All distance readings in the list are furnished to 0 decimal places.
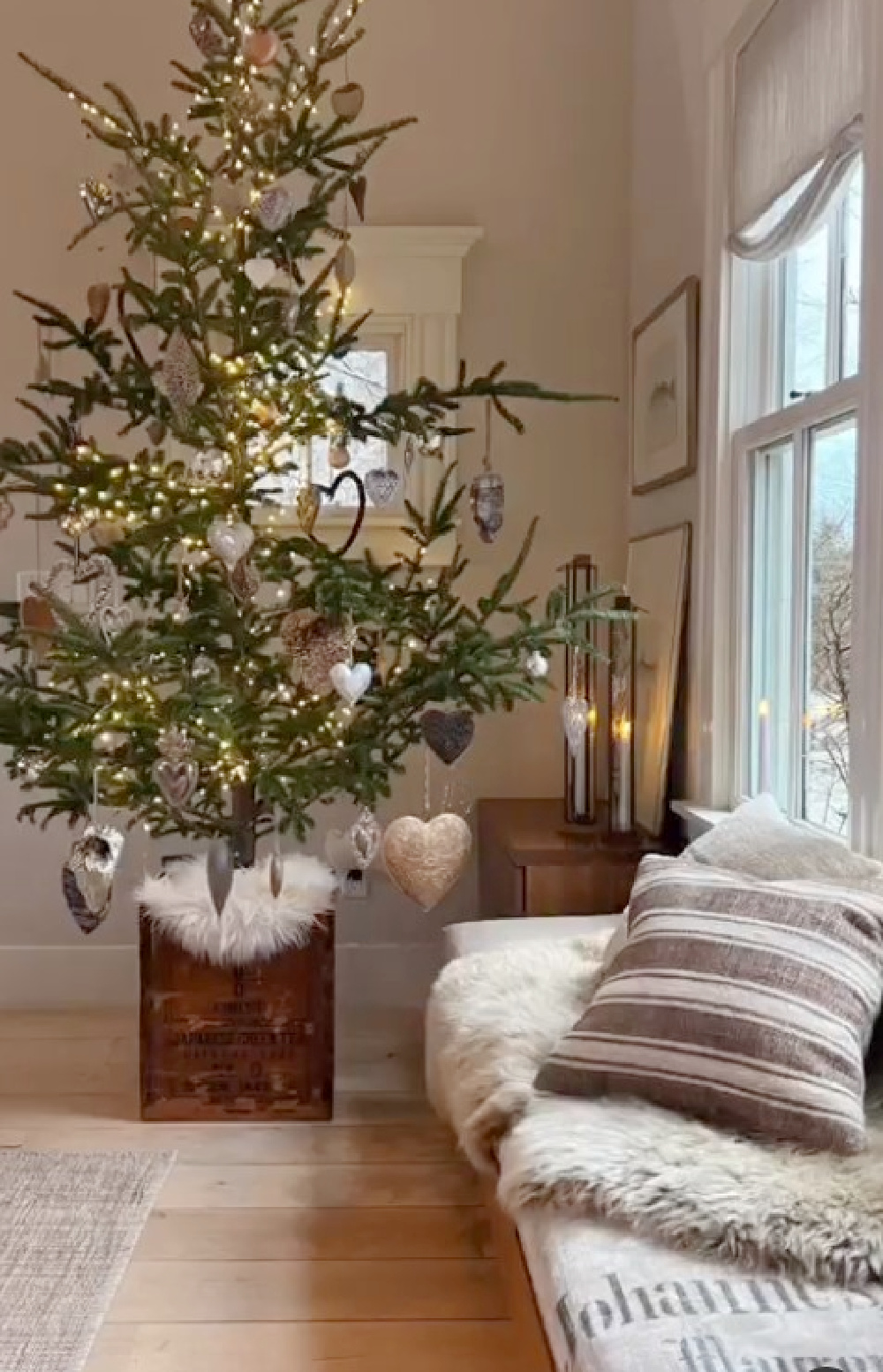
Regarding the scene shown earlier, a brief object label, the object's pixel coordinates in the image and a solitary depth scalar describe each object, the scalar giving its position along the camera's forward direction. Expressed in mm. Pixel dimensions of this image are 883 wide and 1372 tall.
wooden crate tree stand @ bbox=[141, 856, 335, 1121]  2650
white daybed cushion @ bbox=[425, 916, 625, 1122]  2473
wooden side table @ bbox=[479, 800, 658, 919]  2807
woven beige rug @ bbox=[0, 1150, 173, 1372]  1853
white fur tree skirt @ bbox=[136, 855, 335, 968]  2594
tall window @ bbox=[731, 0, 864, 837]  2234
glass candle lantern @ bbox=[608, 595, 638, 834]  3002
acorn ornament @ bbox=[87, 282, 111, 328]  2494
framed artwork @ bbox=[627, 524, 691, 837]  2986
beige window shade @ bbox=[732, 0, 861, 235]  2113
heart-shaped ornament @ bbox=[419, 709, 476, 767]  2492
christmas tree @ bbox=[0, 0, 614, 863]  2410
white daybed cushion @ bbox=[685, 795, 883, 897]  1872
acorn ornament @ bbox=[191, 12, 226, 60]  2391
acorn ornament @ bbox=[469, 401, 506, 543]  2584
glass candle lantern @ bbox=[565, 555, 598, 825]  3092
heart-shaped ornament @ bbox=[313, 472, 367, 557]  2553
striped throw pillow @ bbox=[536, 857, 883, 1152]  1555
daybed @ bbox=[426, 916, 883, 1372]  1164
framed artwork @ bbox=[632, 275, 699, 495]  2918
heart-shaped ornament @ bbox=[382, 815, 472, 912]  2559
